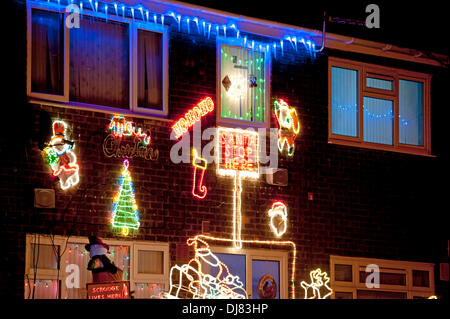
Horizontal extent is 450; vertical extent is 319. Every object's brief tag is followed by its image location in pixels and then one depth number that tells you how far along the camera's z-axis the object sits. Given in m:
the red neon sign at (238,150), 16.50
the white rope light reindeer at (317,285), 17.00
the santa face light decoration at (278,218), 16.81
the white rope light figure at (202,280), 15.57
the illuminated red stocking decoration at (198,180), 16.09
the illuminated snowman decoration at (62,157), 14.71
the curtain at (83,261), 14.54
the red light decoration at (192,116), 16.07
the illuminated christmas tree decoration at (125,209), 15.20
